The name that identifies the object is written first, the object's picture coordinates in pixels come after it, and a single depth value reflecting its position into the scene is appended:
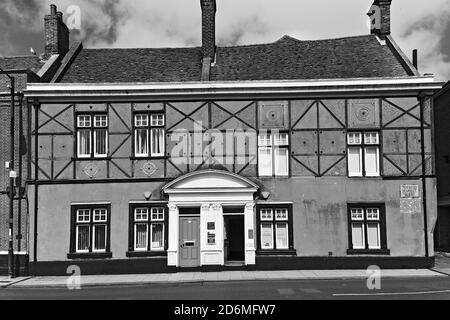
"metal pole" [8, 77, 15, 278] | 19.09
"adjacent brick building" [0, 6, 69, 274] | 19.67
